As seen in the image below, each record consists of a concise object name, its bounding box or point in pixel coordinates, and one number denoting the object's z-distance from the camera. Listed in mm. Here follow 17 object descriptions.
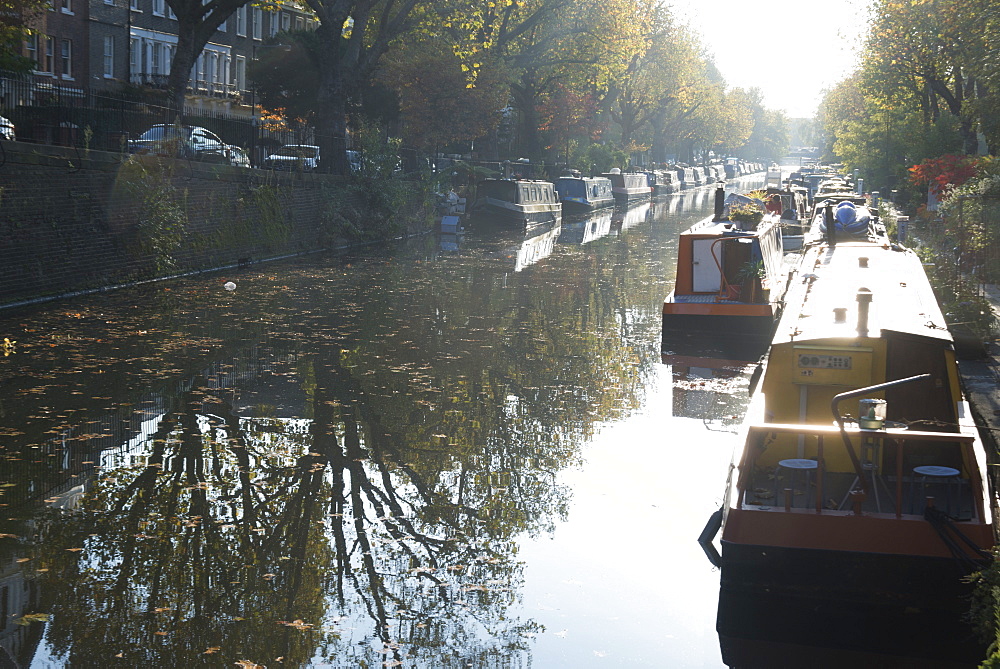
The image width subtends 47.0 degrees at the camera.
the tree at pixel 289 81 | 48219
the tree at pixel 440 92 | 44406
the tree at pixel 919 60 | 34156
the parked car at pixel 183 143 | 25000
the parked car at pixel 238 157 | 30359
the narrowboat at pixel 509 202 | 45125
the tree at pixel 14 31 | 21578
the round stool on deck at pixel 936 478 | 7840
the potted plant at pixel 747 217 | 22562
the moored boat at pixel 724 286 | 19156
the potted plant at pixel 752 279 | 19603
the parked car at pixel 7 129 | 20845
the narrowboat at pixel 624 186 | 69250
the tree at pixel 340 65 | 33250
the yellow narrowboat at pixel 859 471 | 7816
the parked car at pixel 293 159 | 32875
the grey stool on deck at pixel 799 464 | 8031
